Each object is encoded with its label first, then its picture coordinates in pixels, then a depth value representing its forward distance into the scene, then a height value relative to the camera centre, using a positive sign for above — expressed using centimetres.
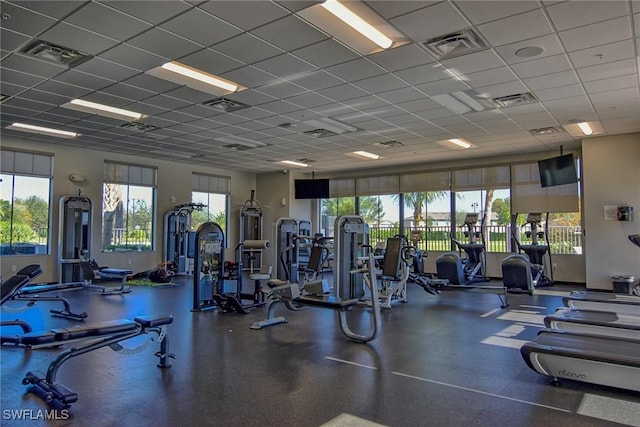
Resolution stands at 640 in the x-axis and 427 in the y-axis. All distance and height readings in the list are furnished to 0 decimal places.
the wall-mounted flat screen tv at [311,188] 1252 +134
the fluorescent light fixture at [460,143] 839 +184
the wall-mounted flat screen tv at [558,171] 859 +129
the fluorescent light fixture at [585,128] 708 +181
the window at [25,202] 835 +65
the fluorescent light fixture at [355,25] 347 +185
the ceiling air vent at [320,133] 769 +187
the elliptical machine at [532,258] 652 -44
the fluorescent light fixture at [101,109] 616 +190
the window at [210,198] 1175 +104
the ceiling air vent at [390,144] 858 +184
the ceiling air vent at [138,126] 728 +189
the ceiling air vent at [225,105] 596 +187
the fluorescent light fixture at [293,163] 1098 +188
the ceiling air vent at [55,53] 420 +188
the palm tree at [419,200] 1114 +88
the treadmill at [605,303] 487 -84
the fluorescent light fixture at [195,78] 481 +187
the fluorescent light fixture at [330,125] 700 +186
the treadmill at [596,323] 385 -88
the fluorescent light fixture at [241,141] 830 +188
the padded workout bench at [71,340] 287 -78
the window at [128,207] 990 +64
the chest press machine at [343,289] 441 -66
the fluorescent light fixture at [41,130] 743 +190
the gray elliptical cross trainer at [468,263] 693 -54
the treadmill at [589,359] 295 -92
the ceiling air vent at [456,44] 393 +184
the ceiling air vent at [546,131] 742 +183
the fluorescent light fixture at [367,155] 970 +186
